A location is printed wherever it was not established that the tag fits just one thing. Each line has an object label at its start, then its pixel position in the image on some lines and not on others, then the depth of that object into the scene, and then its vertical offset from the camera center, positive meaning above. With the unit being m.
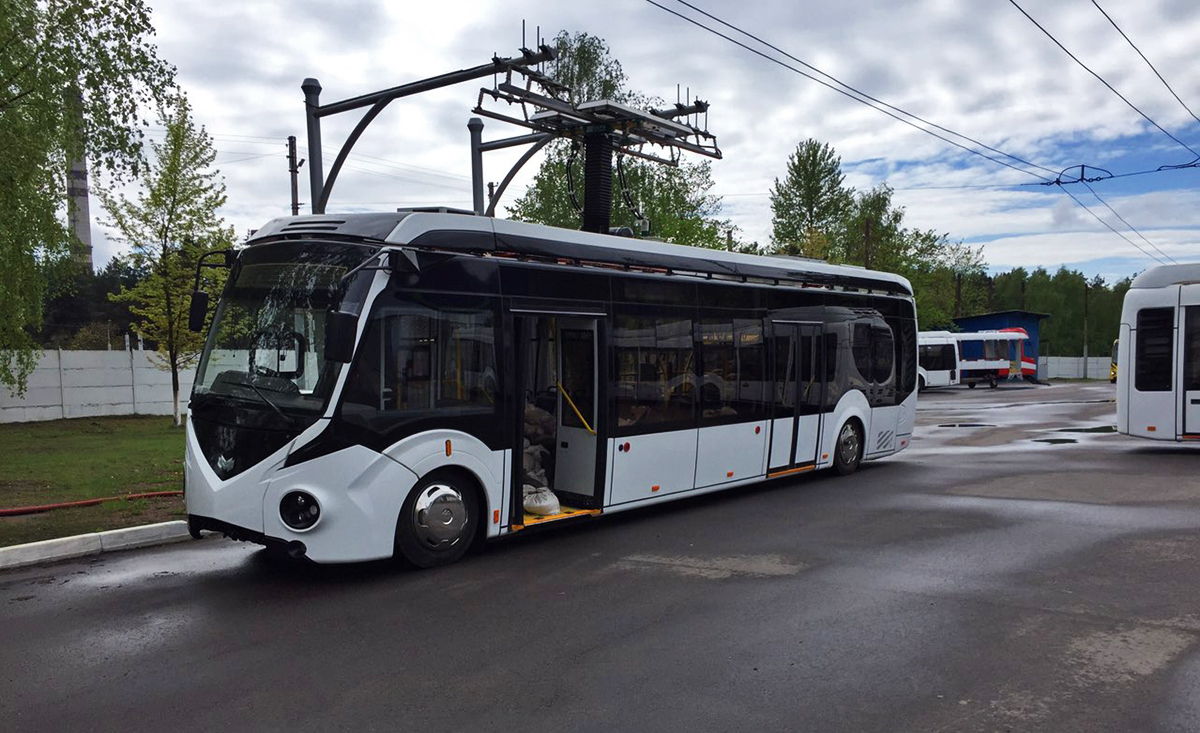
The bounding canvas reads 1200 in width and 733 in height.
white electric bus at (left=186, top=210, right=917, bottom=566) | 6.90 -0.42
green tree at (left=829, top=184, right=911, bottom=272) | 57.06 +7.21
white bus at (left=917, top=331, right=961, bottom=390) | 45.47 -0.81
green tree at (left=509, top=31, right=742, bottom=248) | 36.81 +7.04
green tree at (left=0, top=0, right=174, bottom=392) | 10.75 +3.20
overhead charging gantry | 11.43 +3.34
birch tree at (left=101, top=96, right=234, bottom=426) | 24.06 +3.16
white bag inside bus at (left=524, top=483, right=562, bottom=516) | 8.73 -1.65
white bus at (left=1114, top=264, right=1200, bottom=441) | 15.35 -0.25
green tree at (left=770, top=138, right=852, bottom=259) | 61.94 +10.61
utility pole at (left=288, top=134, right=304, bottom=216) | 22.39 +5.04
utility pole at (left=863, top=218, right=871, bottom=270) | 47.78 +5.76
